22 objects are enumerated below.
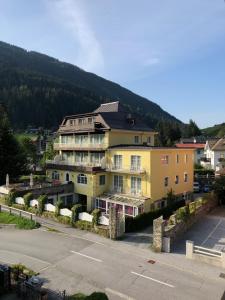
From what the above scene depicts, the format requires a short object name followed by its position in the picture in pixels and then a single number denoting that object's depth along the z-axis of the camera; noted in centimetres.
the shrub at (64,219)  2940
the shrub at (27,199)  3350
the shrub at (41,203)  3180
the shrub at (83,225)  2775
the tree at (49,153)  6126
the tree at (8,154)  4641
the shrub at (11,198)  3482
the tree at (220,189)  4031
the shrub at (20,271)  1704
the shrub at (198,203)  3329
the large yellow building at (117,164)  3328
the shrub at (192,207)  3091
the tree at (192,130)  15375
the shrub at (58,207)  3052
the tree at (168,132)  12062
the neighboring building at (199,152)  9538
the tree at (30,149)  7232
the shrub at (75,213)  2870
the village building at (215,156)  7100
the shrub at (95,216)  2712
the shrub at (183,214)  2705
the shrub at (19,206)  3372
